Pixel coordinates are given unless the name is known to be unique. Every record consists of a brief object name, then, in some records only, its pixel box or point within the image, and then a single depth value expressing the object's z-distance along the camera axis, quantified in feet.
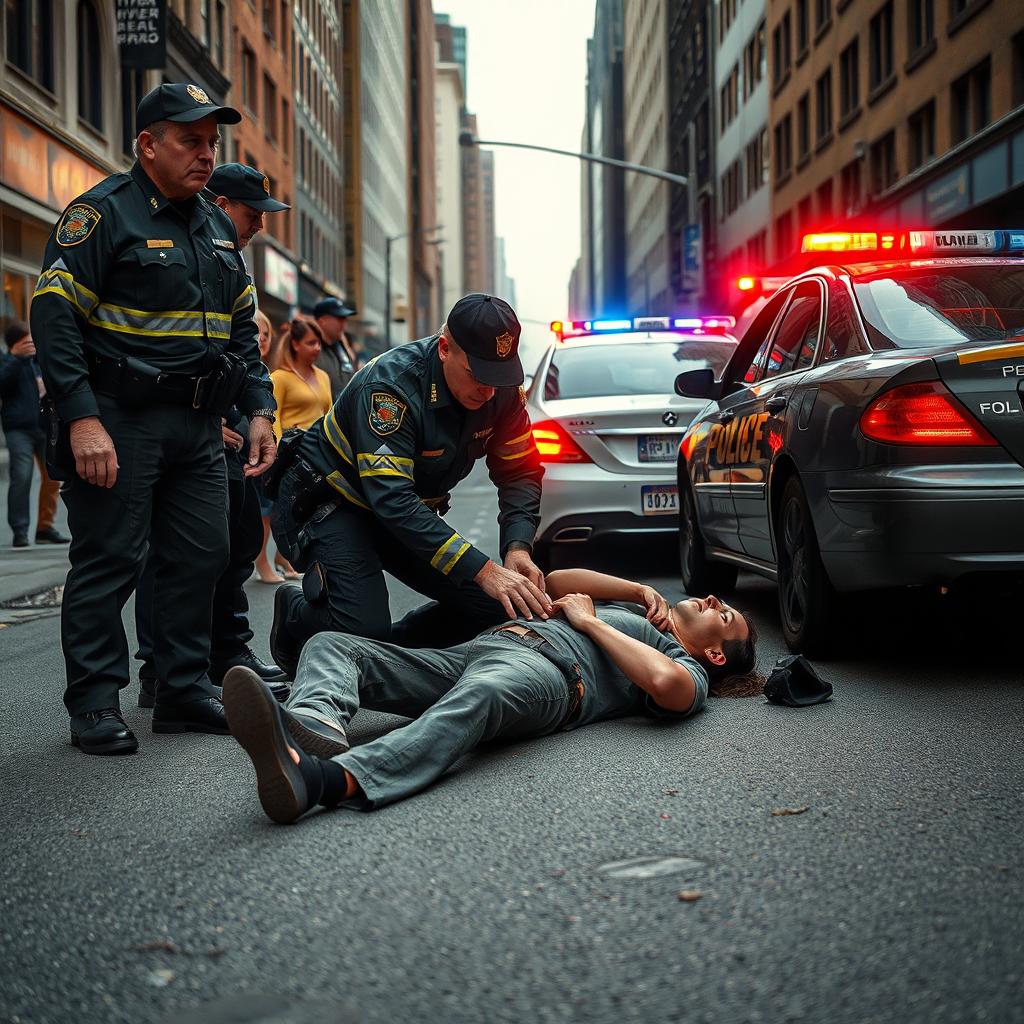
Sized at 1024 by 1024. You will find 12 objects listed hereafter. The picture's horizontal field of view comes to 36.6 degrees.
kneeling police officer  16.12
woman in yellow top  32.22
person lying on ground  11.80
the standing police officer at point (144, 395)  15.39
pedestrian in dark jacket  43.09
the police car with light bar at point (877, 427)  17.25
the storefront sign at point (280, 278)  136.46
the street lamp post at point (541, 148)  86.12
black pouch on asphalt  16.92
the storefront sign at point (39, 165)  70.28
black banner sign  89.10
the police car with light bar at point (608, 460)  30.58
